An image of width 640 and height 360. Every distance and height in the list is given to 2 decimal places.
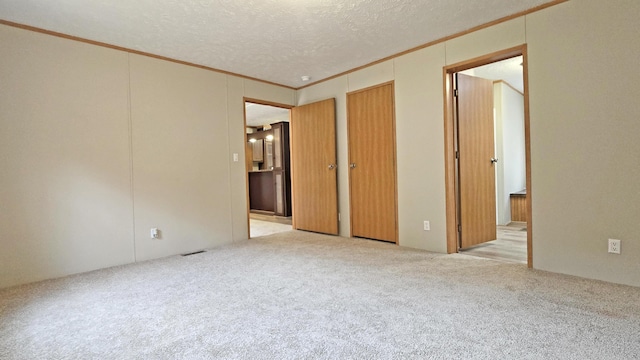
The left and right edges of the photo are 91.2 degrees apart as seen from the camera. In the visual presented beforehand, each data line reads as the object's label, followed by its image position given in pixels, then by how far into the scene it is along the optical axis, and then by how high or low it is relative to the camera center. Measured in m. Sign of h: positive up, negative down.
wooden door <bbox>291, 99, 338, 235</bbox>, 4.75 +0.18
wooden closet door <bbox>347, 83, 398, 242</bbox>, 4.05 +0.19
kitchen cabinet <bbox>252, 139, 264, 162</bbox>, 8.70 +0.85
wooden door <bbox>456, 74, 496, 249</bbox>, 3.71 +0.17
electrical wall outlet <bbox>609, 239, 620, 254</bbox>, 2.47 -0.60
